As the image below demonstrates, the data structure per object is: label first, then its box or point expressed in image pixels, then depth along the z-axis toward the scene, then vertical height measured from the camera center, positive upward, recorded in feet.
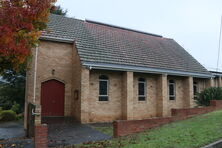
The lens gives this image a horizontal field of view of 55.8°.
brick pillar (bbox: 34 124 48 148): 26.35 -5.91
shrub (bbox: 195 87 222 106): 52.85 -1.64
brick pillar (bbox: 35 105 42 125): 33.80 -4.17
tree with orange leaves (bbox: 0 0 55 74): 23.71 +7.77
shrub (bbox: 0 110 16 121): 64.03 -8.11
